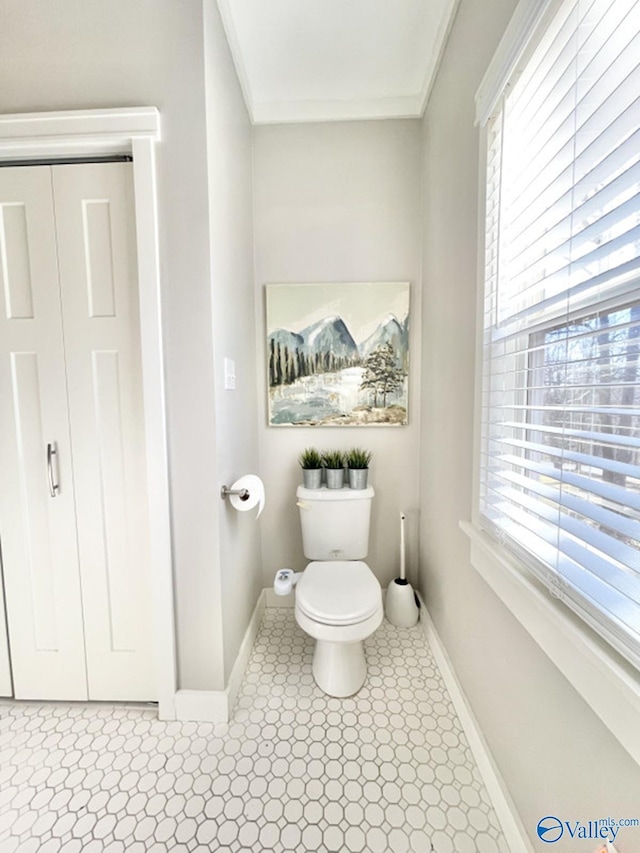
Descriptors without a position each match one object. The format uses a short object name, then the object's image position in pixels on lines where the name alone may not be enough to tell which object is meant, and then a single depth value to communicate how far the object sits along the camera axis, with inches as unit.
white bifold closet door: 48.9
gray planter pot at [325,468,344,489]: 71.9
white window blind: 24.1
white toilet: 52.9
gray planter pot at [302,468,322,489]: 72.2
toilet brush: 72.0
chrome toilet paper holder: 52.6
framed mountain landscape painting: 73.4
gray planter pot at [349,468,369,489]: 71.6
